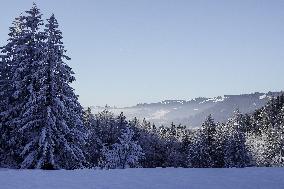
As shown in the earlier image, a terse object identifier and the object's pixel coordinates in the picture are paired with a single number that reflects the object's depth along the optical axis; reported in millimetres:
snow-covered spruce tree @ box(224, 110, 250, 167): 61969
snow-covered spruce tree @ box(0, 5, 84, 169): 27078
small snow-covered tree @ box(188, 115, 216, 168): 61656
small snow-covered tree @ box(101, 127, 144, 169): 51406
